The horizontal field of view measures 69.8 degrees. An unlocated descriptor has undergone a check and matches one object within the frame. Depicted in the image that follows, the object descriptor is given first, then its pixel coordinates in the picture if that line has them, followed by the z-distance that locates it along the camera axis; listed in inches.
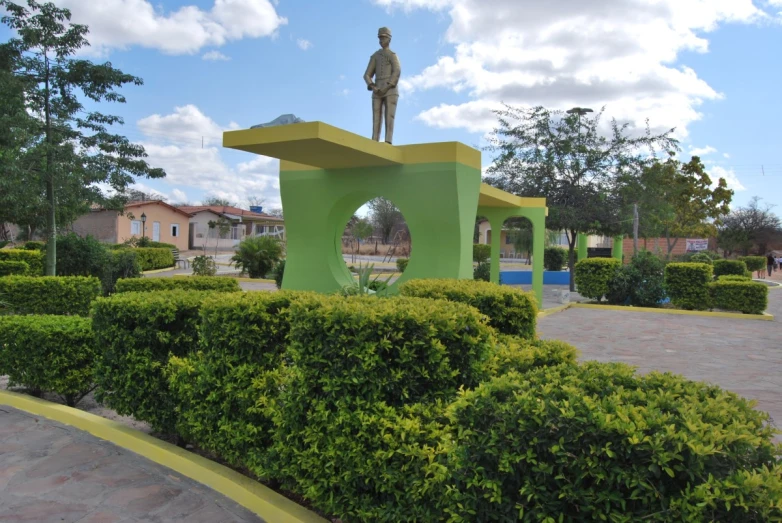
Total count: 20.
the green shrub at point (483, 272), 741.6
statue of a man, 385.4
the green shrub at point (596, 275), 624.4
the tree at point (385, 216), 2114.9
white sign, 1389.0
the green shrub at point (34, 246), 759.3
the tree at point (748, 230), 1576.0
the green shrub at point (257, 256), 911.0
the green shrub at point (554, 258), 1218.0
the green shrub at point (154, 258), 1025.5
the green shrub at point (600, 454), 75.1
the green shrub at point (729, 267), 805.2
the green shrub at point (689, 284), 570.3
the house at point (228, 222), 1845.5
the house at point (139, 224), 1443.2
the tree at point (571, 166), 770.8
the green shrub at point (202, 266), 792.9
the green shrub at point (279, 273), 662.5
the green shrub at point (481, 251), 1398.7
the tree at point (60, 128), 513.7
